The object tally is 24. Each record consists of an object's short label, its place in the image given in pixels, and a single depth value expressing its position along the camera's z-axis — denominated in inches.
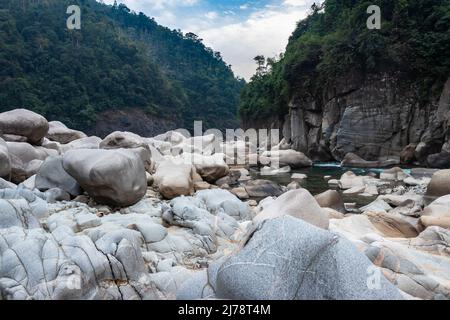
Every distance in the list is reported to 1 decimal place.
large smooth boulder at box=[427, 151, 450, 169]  753.0
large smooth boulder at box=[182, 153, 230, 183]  485.1
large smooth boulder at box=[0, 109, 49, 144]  398.6
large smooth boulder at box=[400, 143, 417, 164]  882.3
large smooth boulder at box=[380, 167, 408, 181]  639.1
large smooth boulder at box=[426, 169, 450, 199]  399.2
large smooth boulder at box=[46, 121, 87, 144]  557.6
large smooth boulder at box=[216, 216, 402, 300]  117.3
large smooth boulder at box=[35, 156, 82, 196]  288.4
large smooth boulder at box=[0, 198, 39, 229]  176.7
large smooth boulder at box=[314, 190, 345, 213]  390.9
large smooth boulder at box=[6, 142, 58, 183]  340.2
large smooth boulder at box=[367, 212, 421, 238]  265.1
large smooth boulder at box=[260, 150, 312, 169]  879.7
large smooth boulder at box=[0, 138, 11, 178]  293.3
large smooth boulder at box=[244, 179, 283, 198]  471.2
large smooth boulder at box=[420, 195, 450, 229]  257.1
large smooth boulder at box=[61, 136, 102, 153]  466.2
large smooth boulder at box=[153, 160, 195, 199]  342.6
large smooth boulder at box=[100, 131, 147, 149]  425.1
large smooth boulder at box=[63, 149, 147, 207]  255.1
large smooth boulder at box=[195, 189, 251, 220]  284.0
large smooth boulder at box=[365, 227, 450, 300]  152.4
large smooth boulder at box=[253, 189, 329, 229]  217.8
